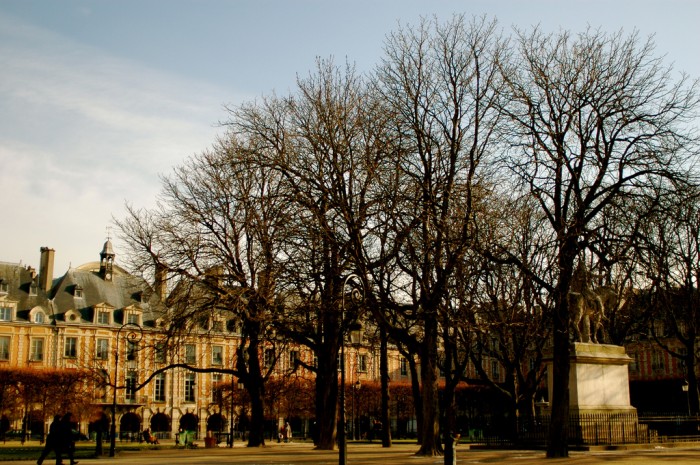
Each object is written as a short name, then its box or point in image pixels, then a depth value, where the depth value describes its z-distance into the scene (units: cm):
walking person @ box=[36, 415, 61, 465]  2380
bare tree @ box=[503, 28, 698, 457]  2441
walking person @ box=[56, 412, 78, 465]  2405
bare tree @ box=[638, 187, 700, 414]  2580
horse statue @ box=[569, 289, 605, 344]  2855
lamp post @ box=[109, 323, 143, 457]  3365
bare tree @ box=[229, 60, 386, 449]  2731
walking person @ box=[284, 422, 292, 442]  5662
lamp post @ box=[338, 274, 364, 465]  2070
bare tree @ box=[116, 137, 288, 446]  3244
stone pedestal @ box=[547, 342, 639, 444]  2781
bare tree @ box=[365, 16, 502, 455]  2605
